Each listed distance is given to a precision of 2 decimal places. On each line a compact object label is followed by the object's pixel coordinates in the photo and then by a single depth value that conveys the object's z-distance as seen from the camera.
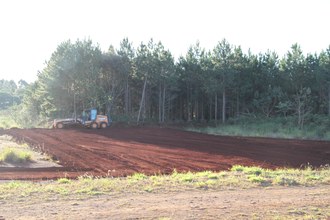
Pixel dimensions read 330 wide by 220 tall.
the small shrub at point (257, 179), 10.06
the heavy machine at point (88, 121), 37.84
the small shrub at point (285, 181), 9.94
